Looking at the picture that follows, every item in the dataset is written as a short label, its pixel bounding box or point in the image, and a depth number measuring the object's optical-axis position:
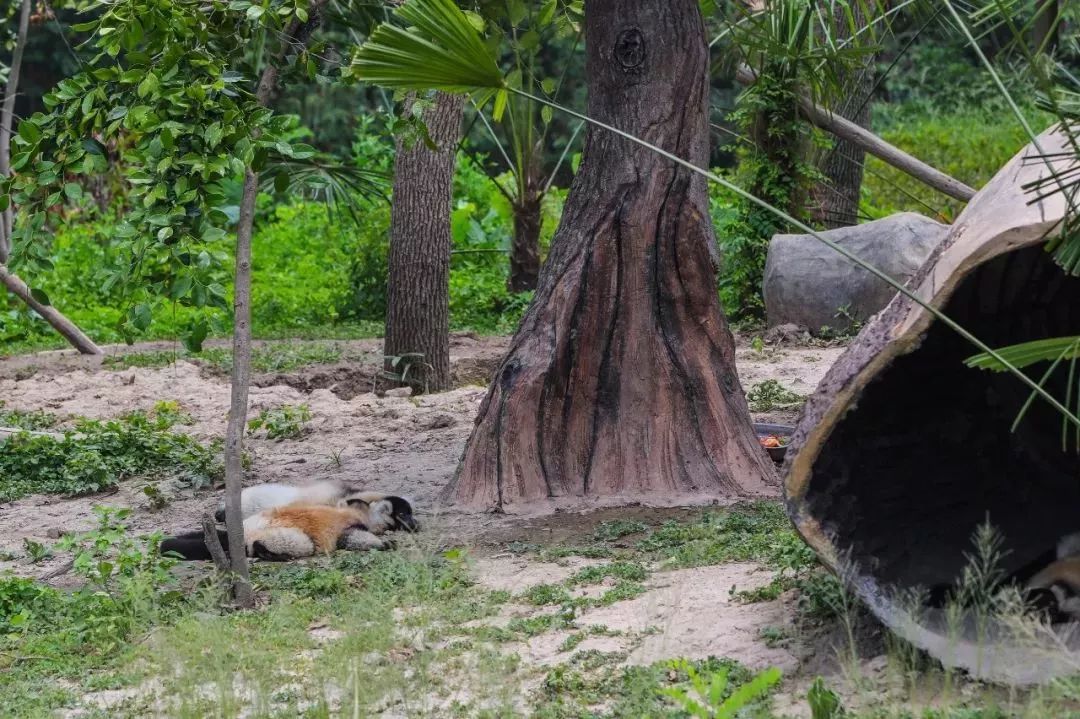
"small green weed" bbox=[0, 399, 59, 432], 15.81
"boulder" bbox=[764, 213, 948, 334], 21.02
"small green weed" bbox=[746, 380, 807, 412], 16.20
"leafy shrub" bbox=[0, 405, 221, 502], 13.55
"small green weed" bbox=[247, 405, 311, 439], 15.59
